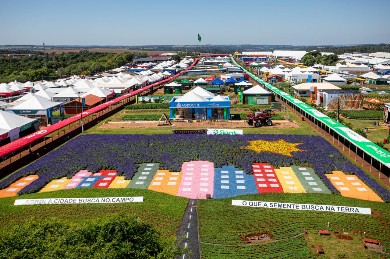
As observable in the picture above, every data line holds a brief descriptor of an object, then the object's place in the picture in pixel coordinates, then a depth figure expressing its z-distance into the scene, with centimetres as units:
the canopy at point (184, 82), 9034
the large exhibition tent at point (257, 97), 6694
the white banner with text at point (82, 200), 2555
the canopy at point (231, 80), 8966
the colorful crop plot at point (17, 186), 2839
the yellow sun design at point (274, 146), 3783
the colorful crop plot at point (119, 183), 2940
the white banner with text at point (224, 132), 4547
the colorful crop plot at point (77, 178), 2963
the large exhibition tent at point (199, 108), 5362
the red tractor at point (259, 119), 4925
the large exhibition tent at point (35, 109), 5197
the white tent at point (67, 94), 6850
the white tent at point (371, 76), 9911
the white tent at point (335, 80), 8825
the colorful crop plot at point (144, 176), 2948
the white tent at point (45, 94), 6725
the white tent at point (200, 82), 8538
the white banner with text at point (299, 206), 2350
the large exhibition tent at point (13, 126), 4056
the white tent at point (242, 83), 7969
